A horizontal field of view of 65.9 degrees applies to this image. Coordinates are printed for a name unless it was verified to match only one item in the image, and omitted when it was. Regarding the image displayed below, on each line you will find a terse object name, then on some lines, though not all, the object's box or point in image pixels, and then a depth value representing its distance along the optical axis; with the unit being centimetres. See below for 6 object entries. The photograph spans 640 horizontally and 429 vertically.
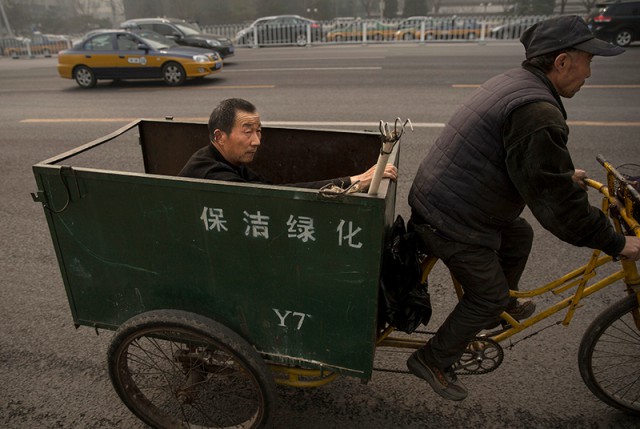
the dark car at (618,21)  1550
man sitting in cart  227
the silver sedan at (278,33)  2255
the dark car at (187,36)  1633
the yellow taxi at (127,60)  1223
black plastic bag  219
